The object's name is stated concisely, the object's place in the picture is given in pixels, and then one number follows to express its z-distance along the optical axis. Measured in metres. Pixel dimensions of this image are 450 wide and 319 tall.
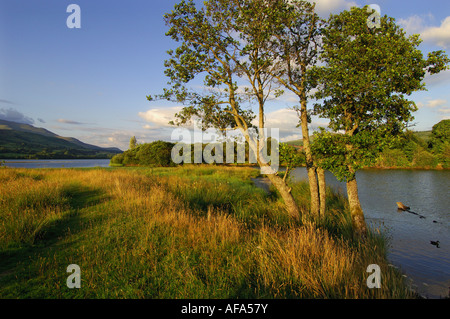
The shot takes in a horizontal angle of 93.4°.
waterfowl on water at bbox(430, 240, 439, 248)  8.98
